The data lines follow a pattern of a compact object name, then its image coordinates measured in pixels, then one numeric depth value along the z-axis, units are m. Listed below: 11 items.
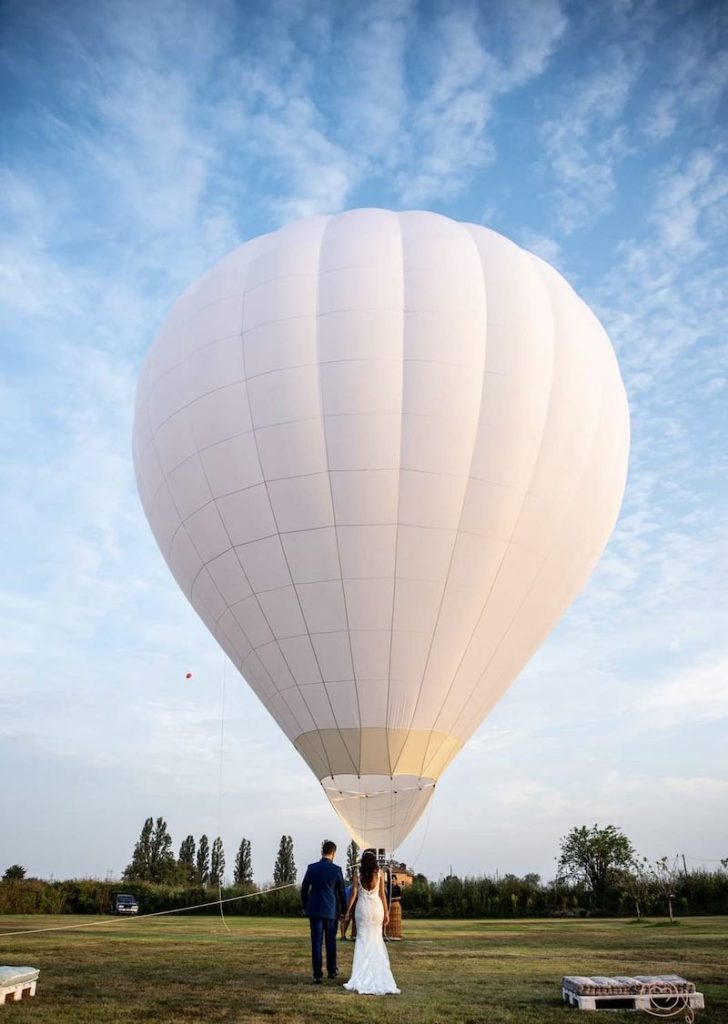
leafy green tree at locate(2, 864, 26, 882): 49.01
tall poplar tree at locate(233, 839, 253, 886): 60.44
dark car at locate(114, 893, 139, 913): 29.50
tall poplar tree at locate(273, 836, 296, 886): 59.94
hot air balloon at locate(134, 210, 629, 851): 13.30
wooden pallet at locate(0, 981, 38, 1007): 6.79
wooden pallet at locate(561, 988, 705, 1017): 6.74
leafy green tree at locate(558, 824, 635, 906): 40.38
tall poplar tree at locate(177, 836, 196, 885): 58.62
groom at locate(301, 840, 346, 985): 8.83
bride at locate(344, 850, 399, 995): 8.03
